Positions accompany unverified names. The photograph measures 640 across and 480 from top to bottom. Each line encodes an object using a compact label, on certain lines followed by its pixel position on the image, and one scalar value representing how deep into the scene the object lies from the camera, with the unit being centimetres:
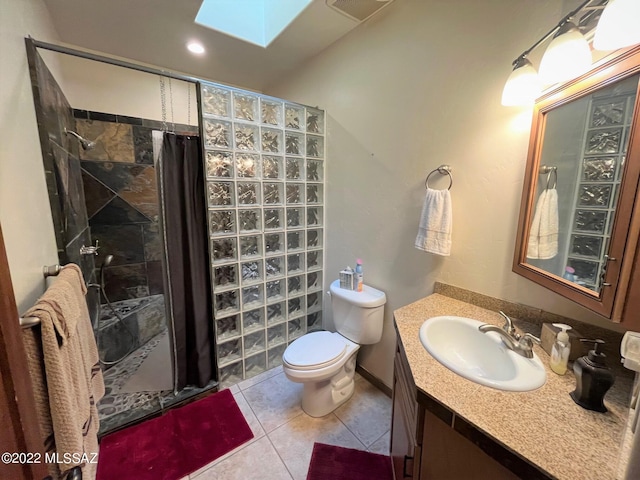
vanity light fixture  67
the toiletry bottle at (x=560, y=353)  85
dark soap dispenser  70
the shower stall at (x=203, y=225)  164
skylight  174
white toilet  156
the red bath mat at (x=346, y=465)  135
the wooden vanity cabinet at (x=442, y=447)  65
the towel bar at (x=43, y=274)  64
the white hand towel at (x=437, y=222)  136
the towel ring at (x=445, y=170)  140
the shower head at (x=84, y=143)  184
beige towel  68
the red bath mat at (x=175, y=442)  137
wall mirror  72
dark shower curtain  164
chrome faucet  95
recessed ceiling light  203
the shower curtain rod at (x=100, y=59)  118
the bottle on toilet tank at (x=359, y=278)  186
